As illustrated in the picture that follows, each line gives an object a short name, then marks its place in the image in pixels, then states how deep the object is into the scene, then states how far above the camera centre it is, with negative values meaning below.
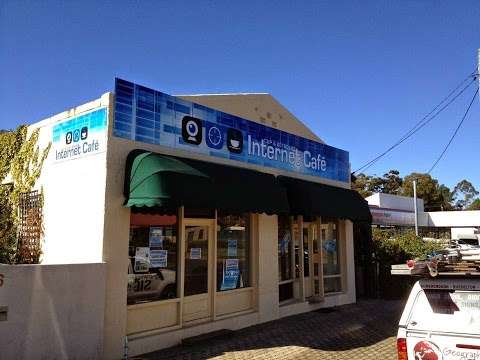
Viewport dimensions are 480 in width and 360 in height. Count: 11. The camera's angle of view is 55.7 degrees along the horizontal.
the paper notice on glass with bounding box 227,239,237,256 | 10.03 +0.03
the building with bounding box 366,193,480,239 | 40.81 +3.12
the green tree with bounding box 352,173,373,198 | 74.32 +11.91
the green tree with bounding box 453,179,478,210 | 106.75 +13.75
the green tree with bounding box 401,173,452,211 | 75.43 +9.80
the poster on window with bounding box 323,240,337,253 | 13.48 +0.09
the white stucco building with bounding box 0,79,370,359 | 7.10 +0.58
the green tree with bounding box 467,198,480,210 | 90.56 +8.86
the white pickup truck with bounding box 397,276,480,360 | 4.20 -0.70
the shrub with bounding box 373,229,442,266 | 15.47 +0.07
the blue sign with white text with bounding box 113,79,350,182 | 8.00 +2.47
